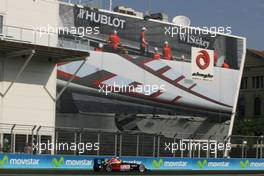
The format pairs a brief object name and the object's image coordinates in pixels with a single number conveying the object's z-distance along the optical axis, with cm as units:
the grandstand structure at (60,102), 4406
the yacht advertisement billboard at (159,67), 5475
